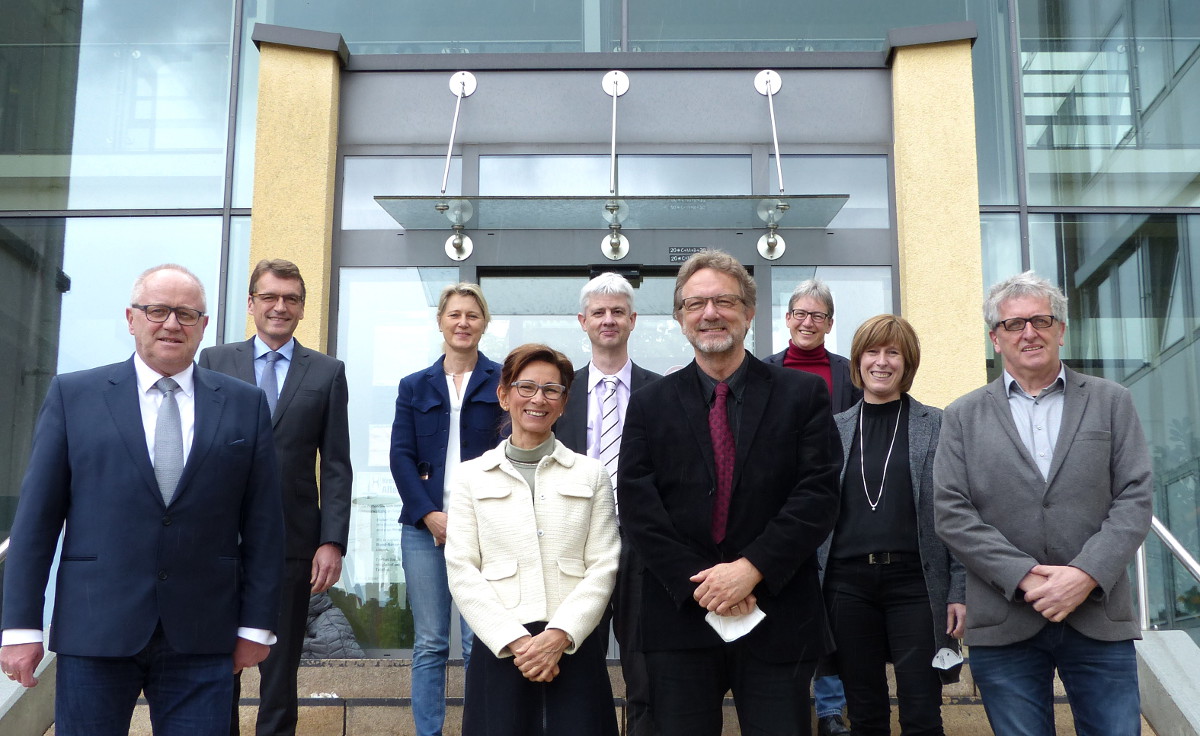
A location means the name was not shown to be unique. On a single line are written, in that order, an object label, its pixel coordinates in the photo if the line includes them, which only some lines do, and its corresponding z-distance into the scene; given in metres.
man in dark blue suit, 3.12
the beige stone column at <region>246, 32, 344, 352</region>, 6.96
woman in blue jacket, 4.37
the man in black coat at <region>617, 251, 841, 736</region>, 3.17
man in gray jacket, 3.41
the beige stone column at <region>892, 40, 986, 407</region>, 6.80
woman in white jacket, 3.30
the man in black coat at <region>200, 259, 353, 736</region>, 4.17
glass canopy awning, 6.78
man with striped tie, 4.25
